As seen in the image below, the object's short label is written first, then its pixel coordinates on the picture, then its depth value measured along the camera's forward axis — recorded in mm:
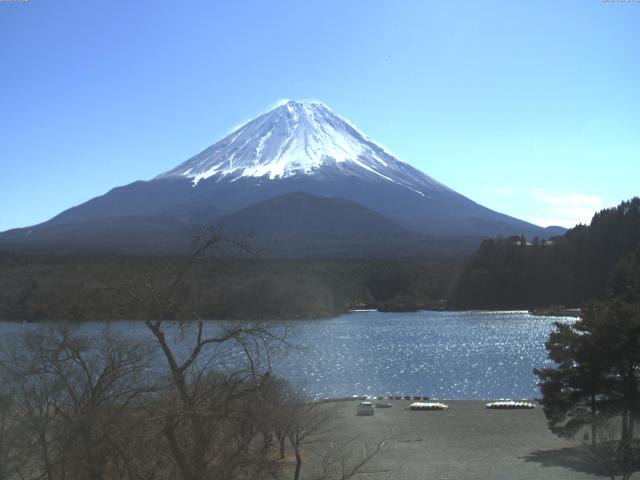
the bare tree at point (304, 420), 12266
